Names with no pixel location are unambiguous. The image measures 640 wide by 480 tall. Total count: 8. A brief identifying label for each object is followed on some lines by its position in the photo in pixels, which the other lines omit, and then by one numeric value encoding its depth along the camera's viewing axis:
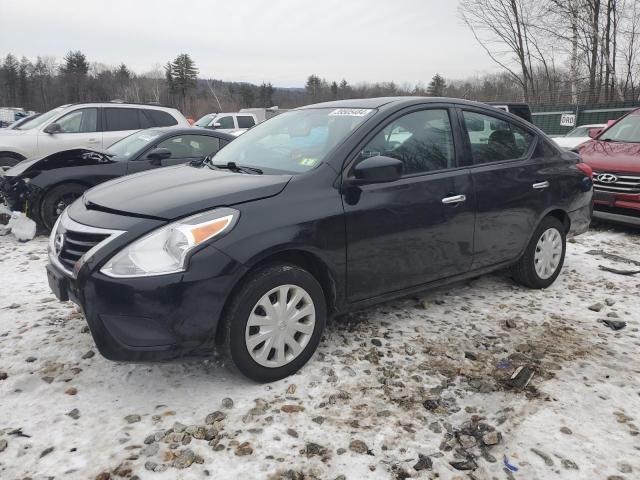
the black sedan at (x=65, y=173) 6.09
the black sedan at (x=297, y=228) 2.57
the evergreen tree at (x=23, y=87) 85.69
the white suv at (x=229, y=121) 17.75
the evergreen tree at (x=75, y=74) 86.44
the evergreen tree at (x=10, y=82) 85.06
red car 6.40
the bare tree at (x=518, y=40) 25.03
